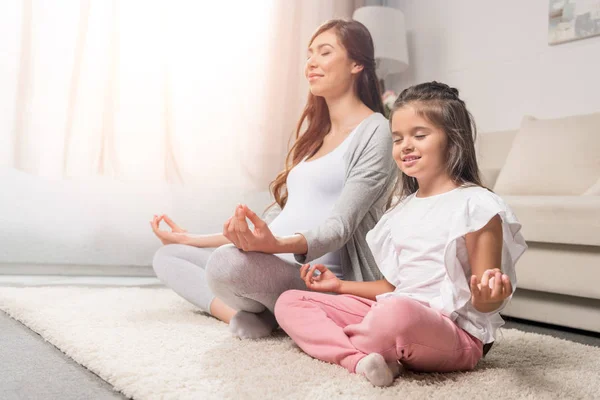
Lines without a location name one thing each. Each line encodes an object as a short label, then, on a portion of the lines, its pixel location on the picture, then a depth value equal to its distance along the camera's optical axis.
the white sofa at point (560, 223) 1.65
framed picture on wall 2.68
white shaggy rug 0.89
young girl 0.95
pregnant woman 1.19
